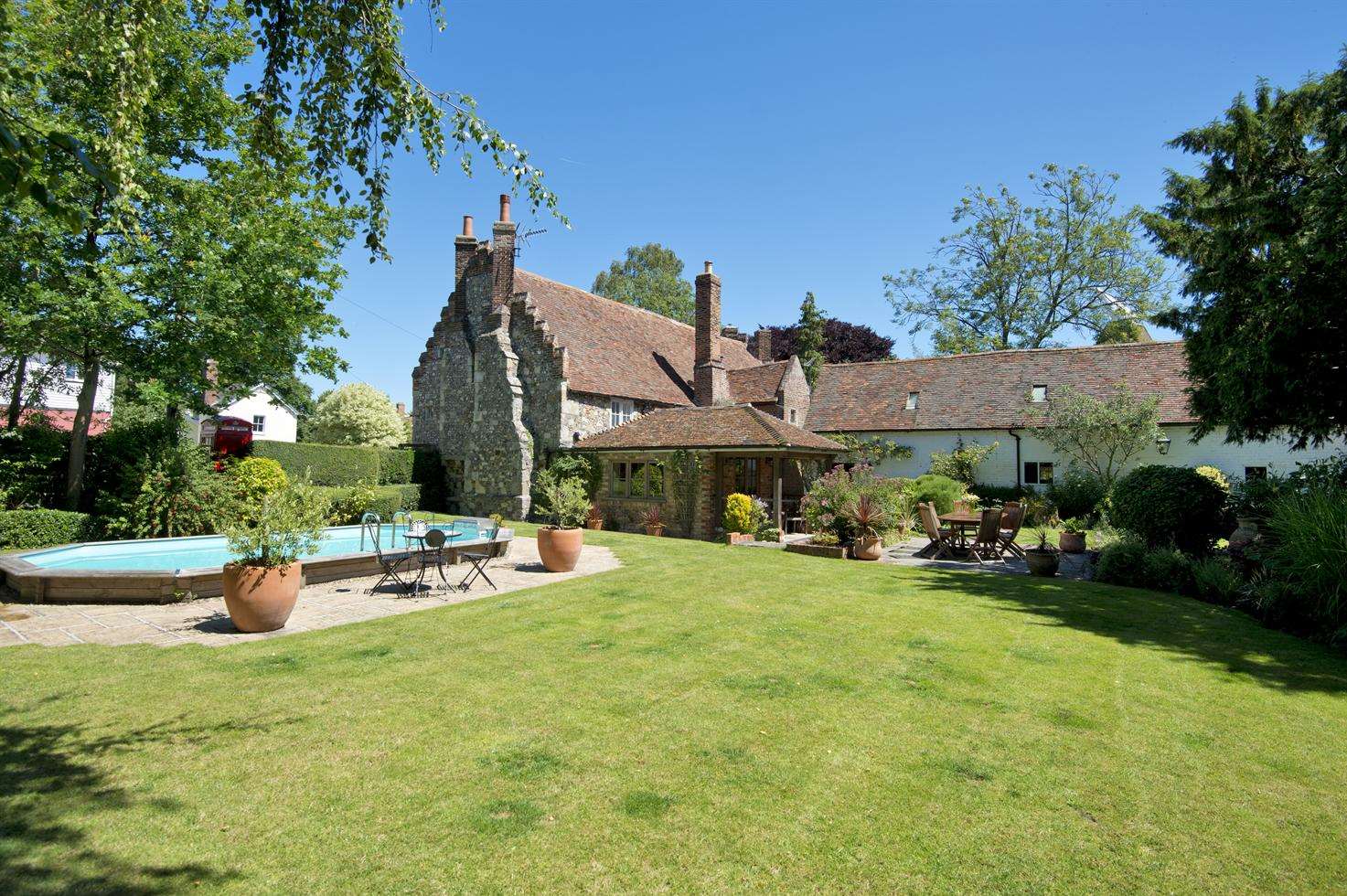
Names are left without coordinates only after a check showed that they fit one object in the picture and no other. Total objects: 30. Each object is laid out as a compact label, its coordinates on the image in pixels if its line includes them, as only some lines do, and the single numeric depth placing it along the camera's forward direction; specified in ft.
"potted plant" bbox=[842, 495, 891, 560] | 51.52
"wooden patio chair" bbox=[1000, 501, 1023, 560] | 51.80
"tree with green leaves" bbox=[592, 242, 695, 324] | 170.71
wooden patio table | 52.42
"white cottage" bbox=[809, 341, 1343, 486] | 78.54
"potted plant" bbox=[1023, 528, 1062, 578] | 43.93
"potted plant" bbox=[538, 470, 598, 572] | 42.47
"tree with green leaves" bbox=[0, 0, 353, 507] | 39.65
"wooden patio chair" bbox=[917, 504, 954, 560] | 52.95
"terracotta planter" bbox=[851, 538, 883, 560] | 51.42
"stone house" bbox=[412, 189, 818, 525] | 80.02
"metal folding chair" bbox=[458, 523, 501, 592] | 38.48
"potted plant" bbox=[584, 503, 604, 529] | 74.95
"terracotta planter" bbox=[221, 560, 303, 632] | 26.07
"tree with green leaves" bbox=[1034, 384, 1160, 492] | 76.33
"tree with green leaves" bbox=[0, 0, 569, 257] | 16.28
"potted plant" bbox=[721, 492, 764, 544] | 63.00
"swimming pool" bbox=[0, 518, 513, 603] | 30.12
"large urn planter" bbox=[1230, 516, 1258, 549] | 39.50
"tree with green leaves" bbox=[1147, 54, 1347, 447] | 37.06
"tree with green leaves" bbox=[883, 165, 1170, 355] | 125.18
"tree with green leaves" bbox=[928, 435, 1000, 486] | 87.76
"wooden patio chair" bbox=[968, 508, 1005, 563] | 51.01
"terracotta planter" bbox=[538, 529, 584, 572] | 42.39
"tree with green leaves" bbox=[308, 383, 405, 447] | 122.52
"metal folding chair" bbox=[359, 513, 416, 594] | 35.88
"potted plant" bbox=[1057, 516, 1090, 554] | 56.44
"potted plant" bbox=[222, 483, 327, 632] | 26.14
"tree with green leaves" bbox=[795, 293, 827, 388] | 150.30
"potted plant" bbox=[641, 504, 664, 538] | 69.72
